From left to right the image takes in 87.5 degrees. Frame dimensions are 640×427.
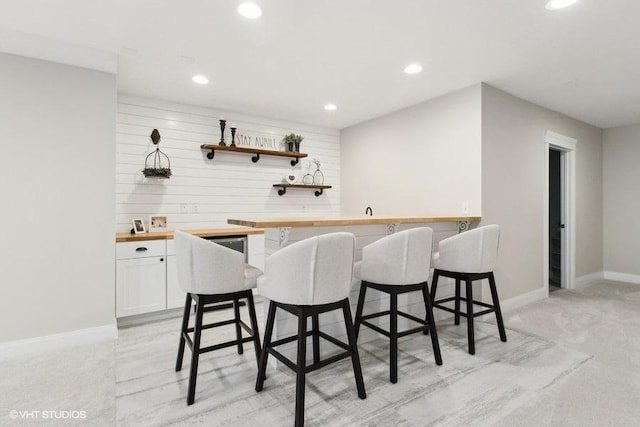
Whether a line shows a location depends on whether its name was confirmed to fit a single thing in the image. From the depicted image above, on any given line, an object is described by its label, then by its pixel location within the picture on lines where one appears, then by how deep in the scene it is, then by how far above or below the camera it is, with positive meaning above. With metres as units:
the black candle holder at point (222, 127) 4.30 +1.12
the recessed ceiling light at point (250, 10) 2.17 +1.35
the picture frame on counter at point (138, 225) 3.72 -0.13
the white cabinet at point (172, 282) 3.51 -0.72
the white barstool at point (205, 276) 2.02 -0.39
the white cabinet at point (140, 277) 3.26 -0.64
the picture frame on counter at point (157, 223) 3.90 -0.11
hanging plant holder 3.73 +0.60
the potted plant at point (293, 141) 4.79 +1.04
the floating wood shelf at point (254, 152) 4.19 +0.83
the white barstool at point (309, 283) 1.80 -0.39
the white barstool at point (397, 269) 2.26 -0.39
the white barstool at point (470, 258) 2.71 -0.38
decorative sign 4.53 +1.01
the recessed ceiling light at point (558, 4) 2.10 +1.33
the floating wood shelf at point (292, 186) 4.79 +0.39
